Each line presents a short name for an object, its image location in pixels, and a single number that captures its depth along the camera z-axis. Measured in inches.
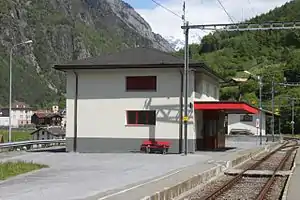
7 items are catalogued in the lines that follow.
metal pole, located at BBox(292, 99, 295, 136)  3740.4
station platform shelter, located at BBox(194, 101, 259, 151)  1507.8
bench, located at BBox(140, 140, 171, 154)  1441.9
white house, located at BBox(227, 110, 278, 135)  3644.2
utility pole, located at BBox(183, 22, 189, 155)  1339.8
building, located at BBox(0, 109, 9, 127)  6117.1
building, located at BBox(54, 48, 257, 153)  1476.4
